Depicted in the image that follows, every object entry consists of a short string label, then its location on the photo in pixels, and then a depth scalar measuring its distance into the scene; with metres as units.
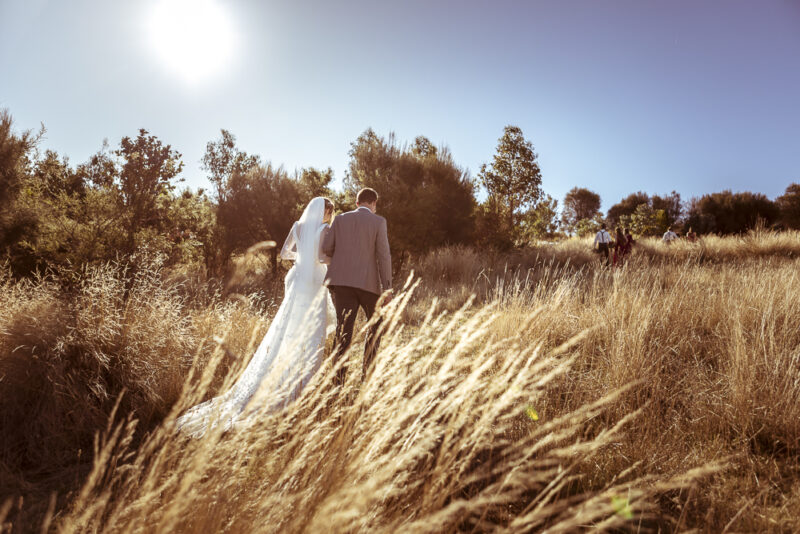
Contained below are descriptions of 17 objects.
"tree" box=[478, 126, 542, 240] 17.48
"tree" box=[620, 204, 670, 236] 28.16
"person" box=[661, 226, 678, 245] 16.81
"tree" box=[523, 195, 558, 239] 17.50
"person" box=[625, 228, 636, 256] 12.30
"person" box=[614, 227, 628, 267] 11.68
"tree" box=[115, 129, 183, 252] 8.12
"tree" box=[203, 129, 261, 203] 13.45
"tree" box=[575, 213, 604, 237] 29.52
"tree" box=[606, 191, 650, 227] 46.12
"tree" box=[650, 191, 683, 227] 39.61
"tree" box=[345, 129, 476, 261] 12.72
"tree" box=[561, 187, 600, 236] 55.47
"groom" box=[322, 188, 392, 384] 4.02
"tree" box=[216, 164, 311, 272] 12.90
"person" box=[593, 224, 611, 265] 13.29
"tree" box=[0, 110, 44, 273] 6.79
